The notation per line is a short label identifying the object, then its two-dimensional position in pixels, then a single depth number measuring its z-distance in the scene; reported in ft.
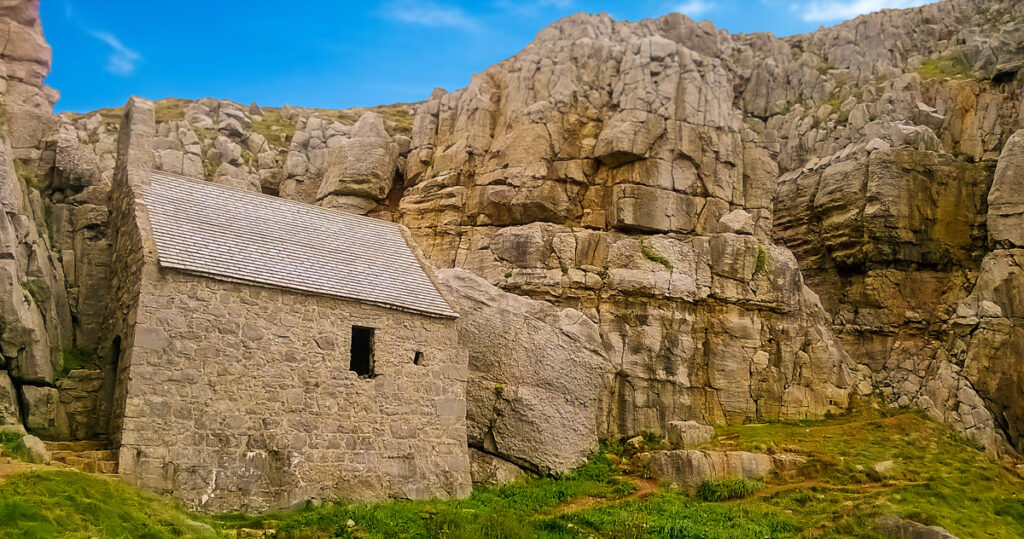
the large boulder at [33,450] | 66.11
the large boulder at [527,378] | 94.58
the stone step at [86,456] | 67.87
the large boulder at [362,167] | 140.97
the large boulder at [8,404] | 72.29
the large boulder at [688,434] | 100.83
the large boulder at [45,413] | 77.56
